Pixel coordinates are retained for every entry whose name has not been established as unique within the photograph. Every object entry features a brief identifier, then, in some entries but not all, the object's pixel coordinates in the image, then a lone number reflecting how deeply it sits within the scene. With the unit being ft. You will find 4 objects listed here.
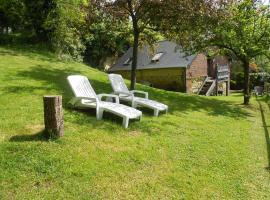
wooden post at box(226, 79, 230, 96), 72.83
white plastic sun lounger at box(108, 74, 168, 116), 22.30
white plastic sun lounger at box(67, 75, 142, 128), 18.10
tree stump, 13.78
